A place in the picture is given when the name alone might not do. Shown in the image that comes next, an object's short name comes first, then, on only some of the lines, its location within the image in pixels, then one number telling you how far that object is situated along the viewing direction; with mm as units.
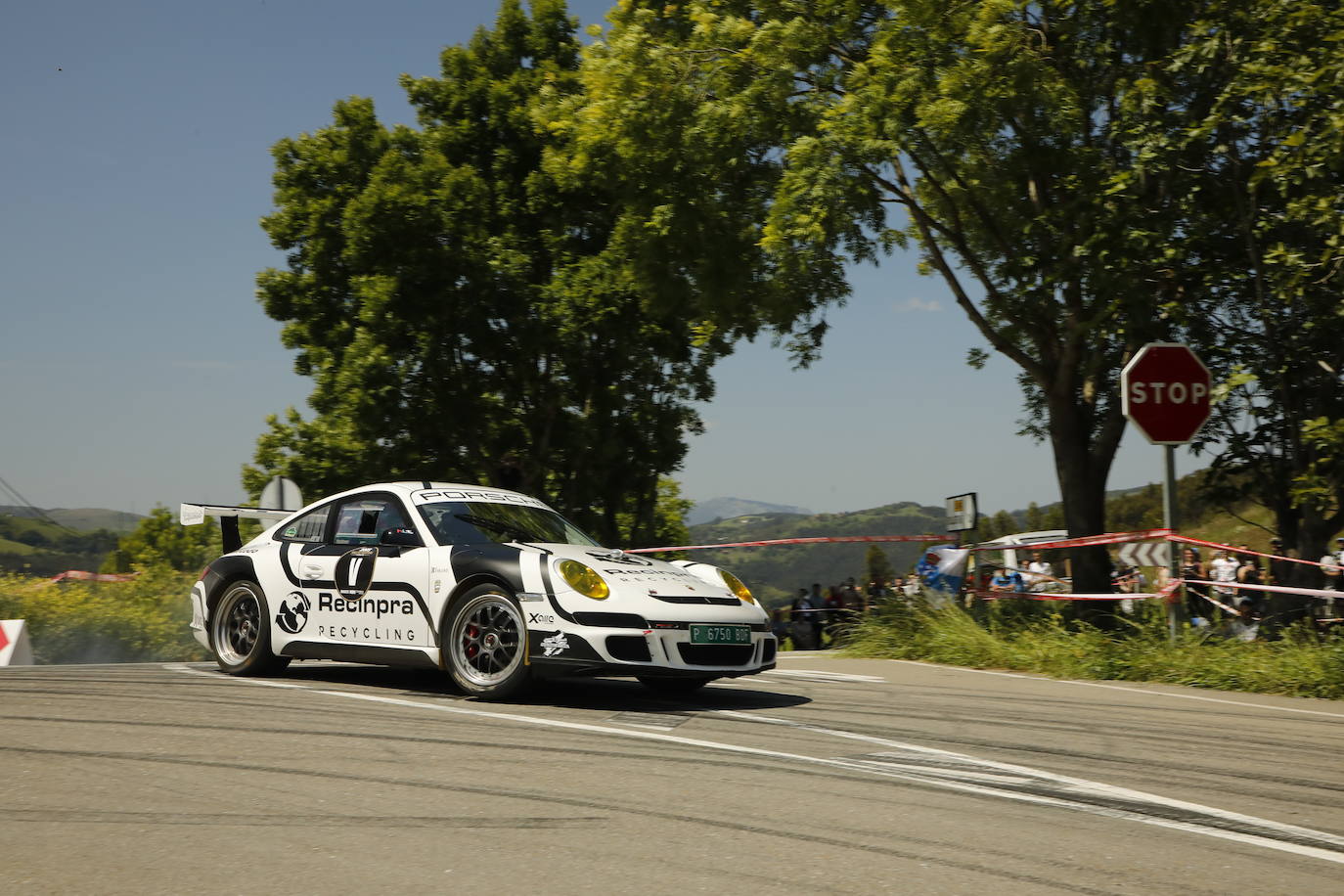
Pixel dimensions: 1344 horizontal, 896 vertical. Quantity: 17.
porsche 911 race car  7730
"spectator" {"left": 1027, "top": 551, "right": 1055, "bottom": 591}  16672
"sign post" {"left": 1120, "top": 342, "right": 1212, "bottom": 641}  11984
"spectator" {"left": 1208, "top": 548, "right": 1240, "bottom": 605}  16328
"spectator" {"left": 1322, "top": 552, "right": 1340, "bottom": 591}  13816
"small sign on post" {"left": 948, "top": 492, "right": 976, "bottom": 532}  14180
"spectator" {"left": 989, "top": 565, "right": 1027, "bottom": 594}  17808
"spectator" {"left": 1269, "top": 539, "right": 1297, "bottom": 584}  14648
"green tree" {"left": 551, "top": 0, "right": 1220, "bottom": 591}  14180
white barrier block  13414
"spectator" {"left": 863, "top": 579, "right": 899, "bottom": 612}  14273
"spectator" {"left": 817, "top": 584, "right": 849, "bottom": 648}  19489
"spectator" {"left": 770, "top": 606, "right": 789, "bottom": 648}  19547
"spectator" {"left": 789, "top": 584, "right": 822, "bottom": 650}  19547
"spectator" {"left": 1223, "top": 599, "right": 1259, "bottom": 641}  10898
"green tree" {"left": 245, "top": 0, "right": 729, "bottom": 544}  25719
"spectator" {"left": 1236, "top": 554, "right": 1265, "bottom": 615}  15625
